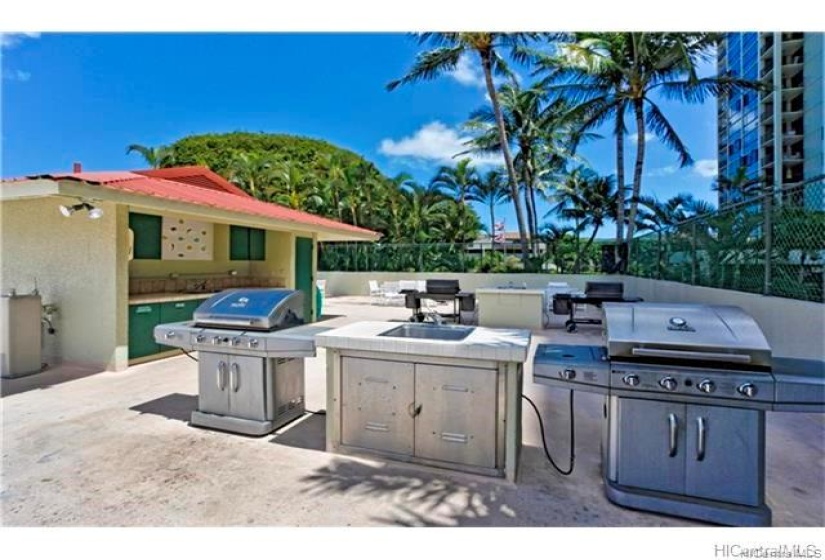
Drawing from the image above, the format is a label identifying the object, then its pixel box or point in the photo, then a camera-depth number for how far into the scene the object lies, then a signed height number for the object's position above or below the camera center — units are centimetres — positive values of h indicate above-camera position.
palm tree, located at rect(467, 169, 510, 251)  2325 +464
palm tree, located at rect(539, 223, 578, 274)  1652 +95
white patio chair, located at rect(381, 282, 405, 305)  1562 -70
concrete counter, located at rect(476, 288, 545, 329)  1041 -80
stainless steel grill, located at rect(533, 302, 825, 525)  251 -76
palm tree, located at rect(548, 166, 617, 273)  2002 +356
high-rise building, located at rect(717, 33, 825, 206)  3356 +1434
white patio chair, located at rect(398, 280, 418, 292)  1451 -37
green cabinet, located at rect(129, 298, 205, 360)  657 -78
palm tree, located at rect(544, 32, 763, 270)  1267 +634
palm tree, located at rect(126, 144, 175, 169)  2336 +650
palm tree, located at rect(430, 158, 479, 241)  2350 +520
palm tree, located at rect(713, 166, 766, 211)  1722 +390
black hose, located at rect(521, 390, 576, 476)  329 -148
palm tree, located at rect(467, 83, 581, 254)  1825 +632
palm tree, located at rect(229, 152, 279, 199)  2450 +578
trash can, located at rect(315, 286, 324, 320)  1232 -83
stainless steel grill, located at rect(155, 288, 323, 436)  388 -76
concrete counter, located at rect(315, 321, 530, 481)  300 -91
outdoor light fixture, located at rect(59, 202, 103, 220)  577 +86
